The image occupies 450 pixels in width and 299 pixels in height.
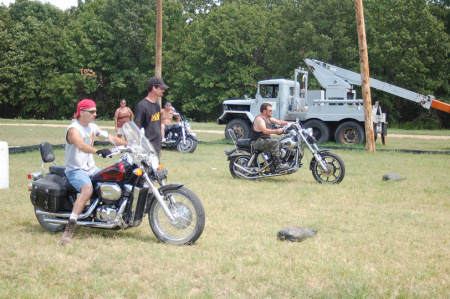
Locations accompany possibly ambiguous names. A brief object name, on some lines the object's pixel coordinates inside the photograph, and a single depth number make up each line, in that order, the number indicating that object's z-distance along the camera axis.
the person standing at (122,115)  17.11
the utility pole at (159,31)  22.47
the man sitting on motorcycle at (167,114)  17.53
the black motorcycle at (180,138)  17.58
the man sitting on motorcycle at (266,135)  10.84
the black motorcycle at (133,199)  5.95
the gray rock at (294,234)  6.10
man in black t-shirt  7.71
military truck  21.19
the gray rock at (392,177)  11.18
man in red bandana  6.08
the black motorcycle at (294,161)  10.73
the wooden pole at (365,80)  18.17
